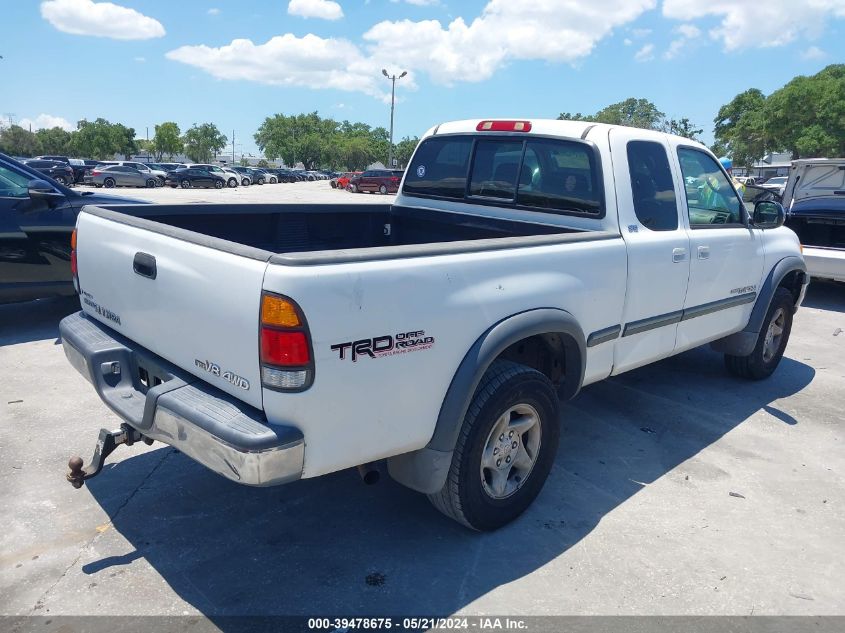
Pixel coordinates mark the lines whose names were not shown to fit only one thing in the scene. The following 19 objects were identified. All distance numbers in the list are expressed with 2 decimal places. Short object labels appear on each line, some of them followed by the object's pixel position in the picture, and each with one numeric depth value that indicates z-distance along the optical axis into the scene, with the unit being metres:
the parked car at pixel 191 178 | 43.34
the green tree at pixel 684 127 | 94.09
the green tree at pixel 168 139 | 105.69
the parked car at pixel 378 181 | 40.66
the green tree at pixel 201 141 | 117.81
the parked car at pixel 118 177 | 37.78
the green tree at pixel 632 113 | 100.44
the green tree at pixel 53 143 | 99.50
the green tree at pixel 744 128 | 50.09
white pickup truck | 2.30
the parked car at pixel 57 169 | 34.12
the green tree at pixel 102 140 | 93.00
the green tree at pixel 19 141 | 87.56
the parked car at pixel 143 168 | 40.06
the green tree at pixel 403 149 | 102.25
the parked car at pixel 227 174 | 47.53
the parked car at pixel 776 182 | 28.62
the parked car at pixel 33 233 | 6.01
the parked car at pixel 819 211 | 8.72
